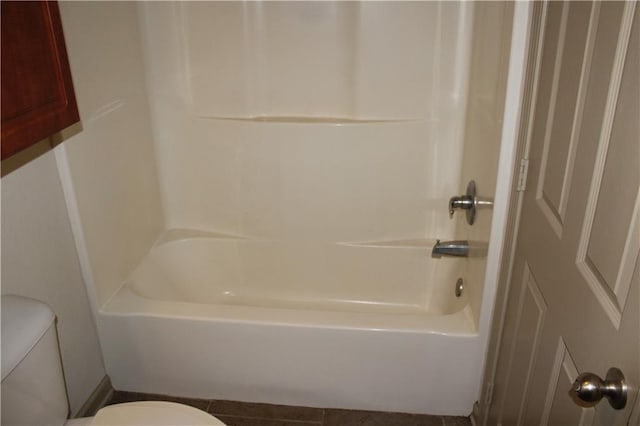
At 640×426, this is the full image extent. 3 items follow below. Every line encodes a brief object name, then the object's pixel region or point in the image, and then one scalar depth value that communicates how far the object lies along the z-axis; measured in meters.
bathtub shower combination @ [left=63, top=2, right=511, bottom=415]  1.77
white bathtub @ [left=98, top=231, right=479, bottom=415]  1.73
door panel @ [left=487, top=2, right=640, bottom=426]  0.78
